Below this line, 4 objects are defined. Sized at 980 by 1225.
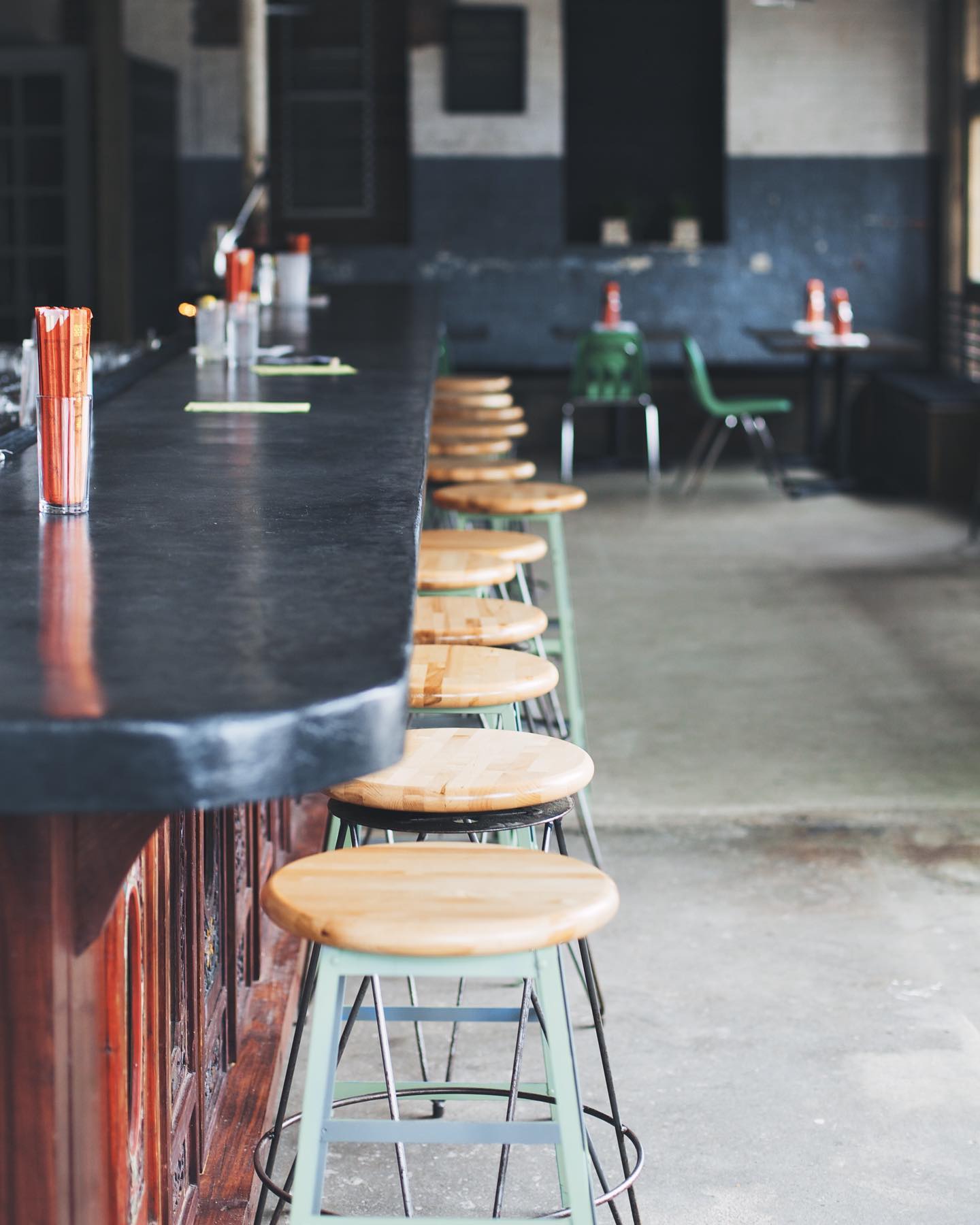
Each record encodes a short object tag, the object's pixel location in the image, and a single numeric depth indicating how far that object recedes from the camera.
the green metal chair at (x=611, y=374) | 9.52
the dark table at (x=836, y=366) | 8.88
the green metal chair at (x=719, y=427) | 8.87
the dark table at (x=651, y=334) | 9.96
